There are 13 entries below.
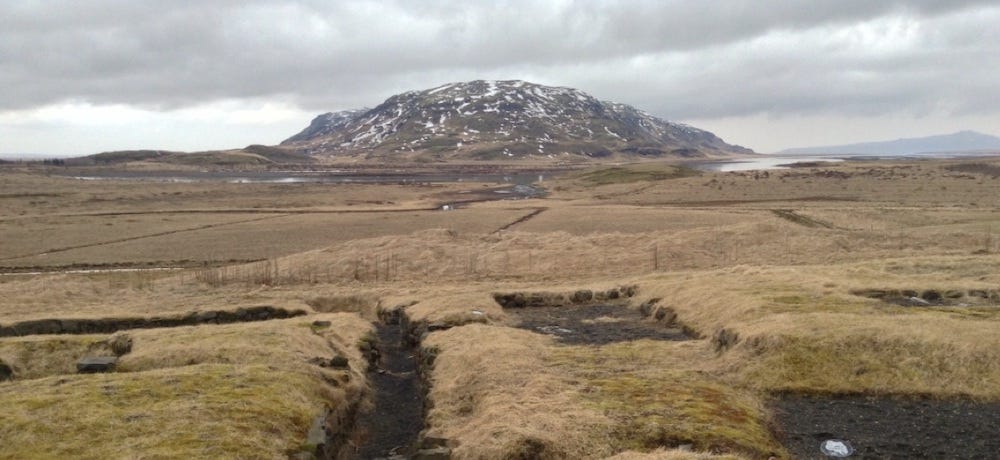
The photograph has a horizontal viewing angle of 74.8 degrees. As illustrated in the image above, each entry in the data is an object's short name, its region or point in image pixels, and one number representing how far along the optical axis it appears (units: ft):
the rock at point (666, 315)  101.33
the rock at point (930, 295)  96.94
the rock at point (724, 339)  76.02
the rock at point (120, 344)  84.48
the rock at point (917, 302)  92.58
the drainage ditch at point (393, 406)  65.41
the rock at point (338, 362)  78.33
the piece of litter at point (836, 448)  50.19
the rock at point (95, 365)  71.26
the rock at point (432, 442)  52.03
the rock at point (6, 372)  71.99
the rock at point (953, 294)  95.63
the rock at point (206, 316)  112.16
